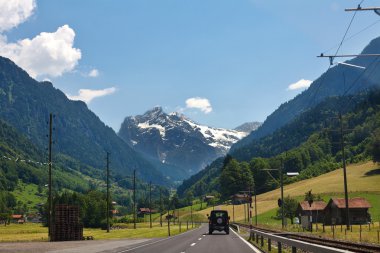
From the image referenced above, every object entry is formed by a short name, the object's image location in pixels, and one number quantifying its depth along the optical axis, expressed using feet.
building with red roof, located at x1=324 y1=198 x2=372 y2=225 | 368.89
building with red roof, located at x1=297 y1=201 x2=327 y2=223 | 407.17
